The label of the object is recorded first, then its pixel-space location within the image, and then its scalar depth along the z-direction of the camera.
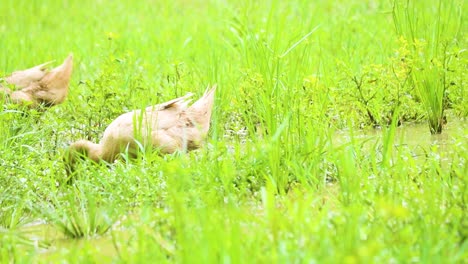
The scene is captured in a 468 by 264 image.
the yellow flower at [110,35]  11.24
